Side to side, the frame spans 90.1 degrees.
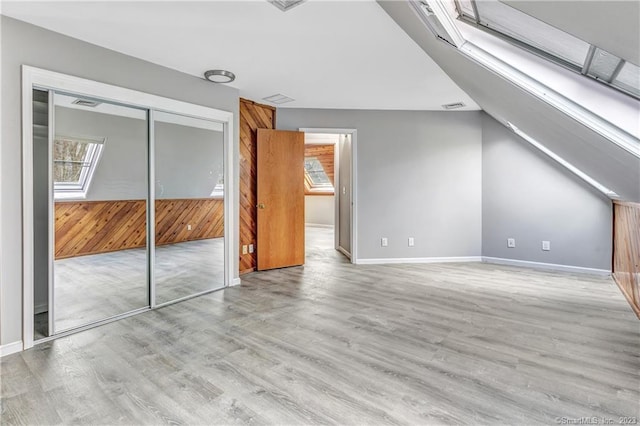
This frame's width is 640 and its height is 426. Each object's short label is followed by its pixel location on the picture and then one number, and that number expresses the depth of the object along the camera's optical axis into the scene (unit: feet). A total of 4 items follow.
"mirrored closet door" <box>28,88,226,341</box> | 8.09
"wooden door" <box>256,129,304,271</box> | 14.28
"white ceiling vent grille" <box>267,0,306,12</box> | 6.44
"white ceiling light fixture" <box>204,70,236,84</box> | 10.36
